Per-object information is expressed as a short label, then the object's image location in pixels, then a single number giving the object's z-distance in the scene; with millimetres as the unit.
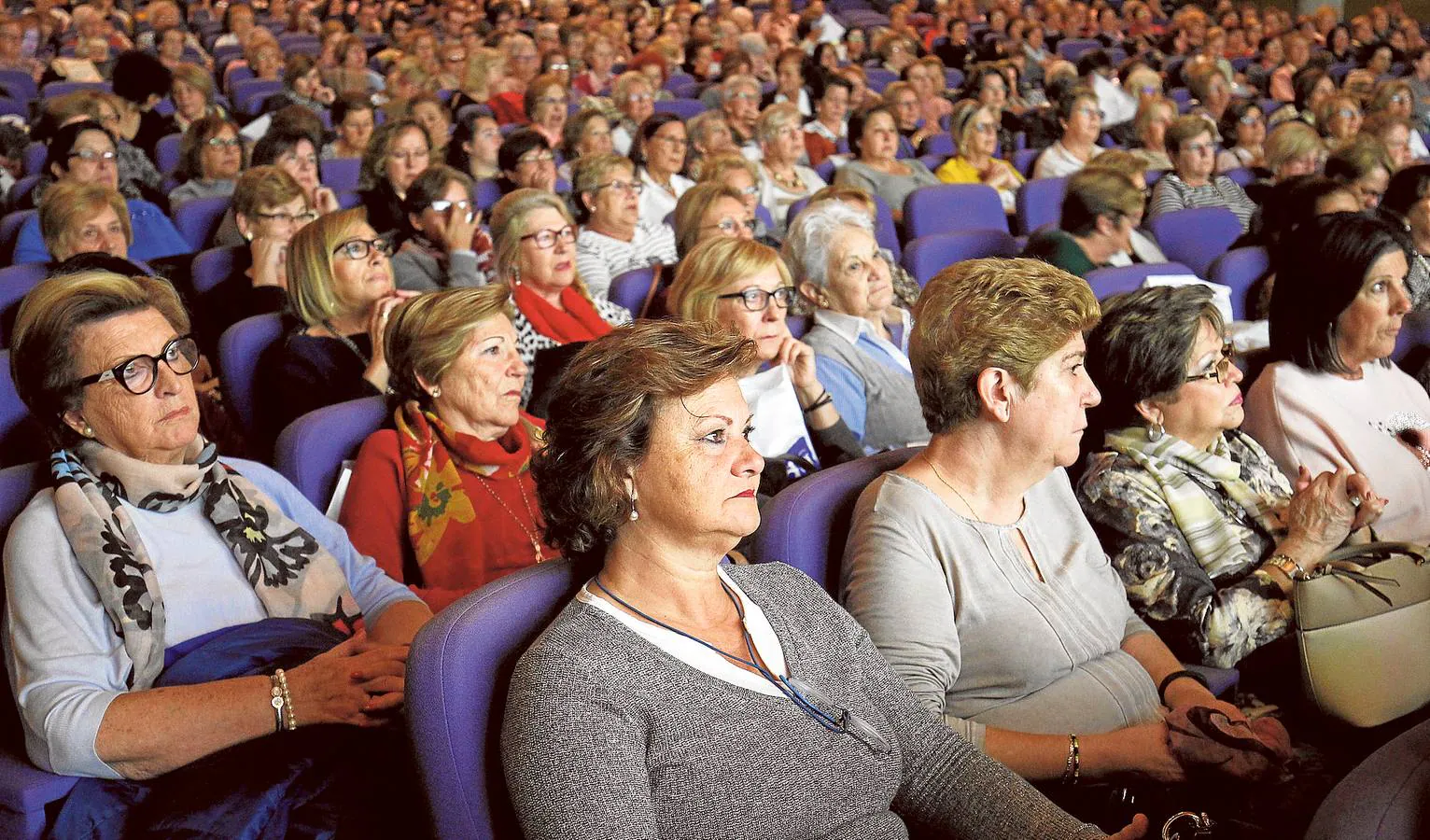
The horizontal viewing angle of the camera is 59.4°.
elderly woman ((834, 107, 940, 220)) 5574
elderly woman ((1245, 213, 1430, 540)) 2377
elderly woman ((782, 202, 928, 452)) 2809
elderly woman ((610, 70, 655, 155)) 6465
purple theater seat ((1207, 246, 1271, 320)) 3436
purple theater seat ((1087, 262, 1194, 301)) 2922
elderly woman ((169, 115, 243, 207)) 4750
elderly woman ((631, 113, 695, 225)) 5074
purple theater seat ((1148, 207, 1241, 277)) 4375
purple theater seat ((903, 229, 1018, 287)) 3771
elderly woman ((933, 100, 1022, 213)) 5949
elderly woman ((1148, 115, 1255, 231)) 5188
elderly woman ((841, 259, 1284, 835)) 1614
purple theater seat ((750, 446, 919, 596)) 1716
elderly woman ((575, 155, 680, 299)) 4152
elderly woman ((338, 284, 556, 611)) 2113
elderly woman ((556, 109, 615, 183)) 5328
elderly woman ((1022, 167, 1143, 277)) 3875
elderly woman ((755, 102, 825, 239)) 5418
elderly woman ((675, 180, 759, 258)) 3518
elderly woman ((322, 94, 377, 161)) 5754
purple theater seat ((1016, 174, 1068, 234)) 5051
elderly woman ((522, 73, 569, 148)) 6102
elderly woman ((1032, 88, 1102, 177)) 6152
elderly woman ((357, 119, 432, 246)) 4449
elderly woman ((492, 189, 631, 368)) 3232
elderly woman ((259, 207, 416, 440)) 2697
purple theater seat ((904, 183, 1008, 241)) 4656
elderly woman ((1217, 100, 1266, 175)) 6562
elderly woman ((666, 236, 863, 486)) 2539
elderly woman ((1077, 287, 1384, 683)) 1894
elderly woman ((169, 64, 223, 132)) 5977
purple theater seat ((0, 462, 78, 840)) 1425
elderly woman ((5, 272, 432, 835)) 1474
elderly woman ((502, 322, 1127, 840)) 1315
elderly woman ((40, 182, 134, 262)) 3297
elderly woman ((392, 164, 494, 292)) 3693
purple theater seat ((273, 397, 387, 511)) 2109
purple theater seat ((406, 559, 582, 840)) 1297
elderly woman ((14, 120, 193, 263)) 4258
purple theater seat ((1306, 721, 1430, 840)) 1134
